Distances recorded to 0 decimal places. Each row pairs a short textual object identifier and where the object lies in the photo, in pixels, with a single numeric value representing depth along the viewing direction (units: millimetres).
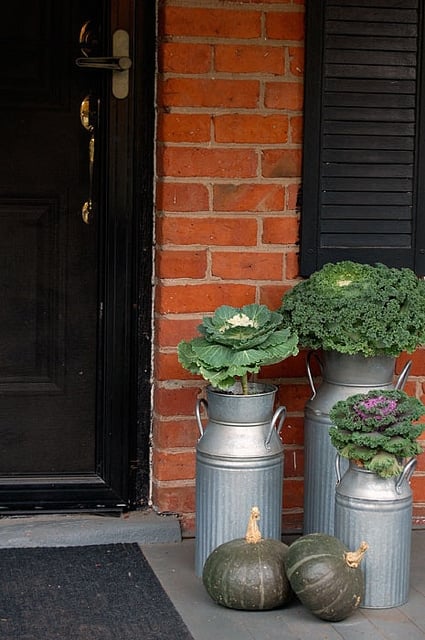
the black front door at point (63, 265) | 6182
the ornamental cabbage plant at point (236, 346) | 5426
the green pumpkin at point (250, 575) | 5155
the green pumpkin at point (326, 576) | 5018
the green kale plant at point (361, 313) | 5576
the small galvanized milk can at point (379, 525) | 5289
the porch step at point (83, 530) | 6088
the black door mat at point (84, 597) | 4994
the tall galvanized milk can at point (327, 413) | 5777
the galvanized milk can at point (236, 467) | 5542
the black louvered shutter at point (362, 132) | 6149
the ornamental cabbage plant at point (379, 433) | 5207
